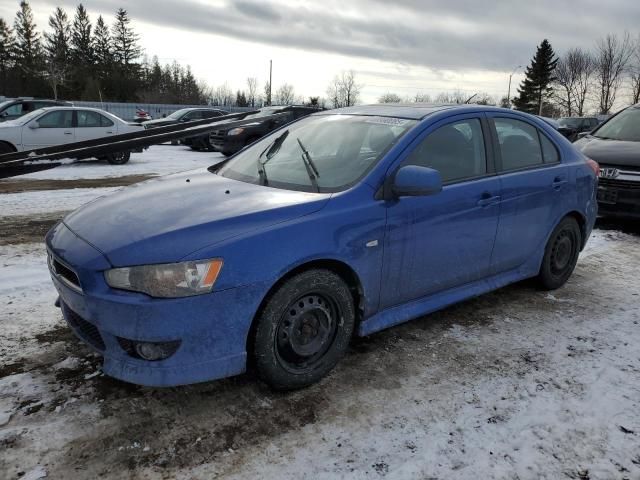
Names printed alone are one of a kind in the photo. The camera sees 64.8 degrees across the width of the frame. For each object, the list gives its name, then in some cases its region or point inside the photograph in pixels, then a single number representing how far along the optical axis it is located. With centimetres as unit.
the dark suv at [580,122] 2362
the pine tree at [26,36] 6019
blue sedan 244
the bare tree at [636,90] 4539
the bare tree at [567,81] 5662
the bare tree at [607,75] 5079
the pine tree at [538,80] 6431
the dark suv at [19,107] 1444
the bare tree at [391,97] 5447
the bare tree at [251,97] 6699
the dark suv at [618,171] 668
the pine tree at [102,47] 6526
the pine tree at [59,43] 5550
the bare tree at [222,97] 6944
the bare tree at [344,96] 6525
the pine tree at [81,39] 6431
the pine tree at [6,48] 5950
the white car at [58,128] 1223
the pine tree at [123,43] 6794
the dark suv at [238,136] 1435
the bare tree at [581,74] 5544
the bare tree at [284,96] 7169
